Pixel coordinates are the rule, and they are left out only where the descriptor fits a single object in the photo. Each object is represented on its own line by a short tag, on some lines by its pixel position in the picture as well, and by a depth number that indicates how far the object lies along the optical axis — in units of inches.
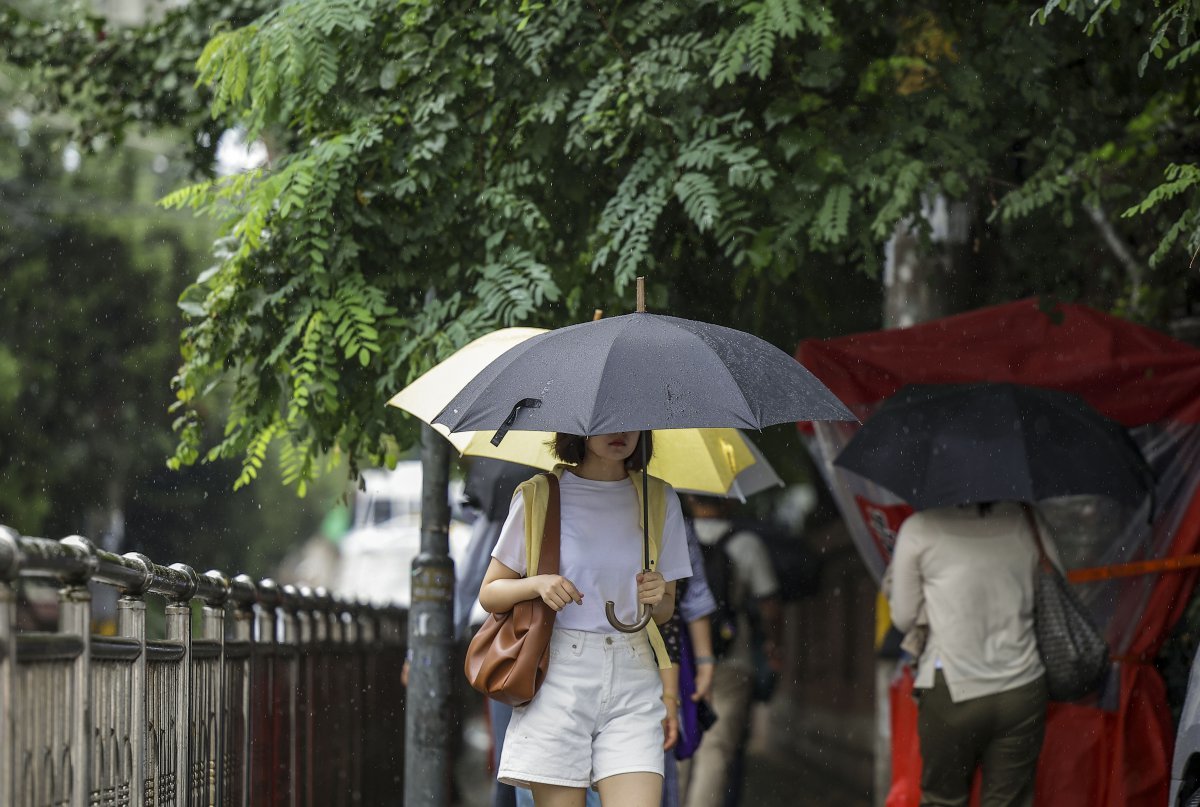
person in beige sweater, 549.3
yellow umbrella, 490.0
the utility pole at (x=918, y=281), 791.7
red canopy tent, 631.2
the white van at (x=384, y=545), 1830.7
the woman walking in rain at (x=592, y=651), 394.0
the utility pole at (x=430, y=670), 653.9
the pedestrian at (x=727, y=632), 687.7
